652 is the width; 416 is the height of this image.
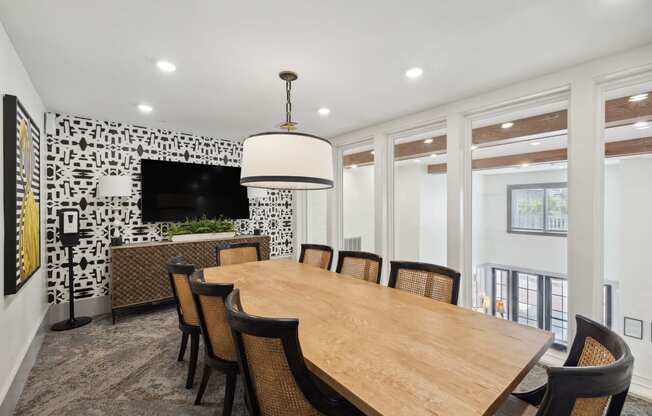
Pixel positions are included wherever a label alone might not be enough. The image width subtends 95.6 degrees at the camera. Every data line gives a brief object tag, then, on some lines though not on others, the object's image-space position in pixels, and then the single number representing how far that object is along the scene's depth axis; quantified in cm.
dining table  90
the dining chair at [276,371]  103
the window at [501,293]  309
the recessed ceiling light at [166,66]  228
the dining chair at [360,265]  252
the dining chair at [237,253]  334
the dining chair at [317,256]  312
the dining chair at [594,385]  71
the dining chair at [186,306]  208
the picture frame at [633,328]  226
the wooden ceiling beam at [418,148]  348
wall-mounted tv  407
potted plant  408
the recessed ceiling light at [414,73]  241
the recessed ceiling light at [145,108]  323
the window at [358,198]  433
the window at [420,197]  350
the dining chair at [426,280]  194
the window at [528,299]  284
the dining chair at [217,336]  166
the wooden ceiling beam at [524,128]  264
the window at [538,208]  261
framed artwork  191
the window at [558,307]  255
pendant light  184
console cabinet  345
